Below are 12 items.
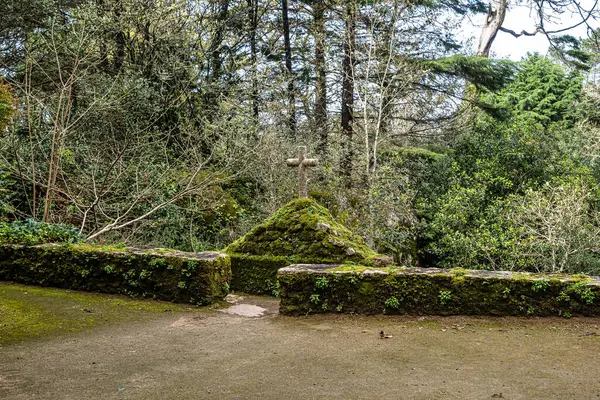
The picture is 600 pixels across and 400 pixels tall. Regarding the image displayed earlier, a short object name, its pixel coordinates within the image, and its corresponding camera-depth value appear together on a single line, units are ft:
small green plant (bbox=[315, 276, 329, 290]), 20.11
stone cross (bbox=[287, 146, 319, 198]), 32.96
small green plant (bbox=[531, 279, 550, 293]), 18.69
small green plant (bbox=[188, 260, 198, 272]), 22.39
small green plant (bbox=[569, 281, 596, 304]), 18.33
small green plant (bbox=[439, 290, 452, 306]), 19.29
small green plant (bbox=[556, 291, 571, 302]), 18.51
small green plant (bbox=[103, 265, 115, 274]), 23.56
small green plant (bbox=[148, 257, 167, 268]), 22.84
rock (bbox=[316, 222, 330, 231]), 27.84
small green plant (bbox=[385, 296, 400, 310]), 19.61
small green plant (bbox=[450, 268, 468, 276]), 19.57
